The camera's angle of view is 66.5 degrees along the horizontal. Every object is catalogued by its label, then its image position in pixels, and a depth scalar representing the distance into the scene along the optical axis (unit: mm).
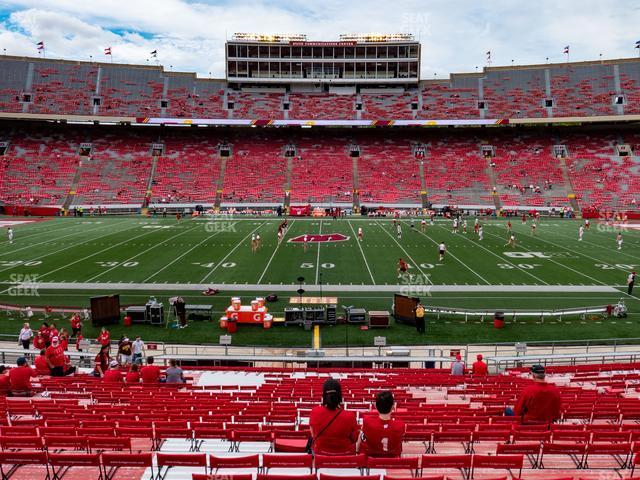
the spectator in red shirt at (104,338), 14836
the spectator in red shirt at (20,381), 9141
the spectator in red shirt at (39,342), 14362
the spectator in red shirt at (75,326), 16922
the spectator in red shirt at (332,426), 4797
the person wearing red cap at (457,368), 12195
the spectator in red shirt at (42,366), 11680
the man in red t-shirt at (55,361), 11438
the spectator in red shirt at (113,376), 10459
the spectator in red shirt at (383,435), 4824
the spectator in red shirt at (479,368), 12094
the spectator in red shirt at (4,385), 9250
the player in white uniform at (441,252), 28852
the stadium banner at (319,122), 67250
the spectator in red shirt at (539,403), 6113
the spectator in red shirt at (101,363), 12378
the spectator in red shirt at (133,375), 10620
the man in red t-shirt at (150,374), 10523
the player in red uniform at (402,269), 25119
